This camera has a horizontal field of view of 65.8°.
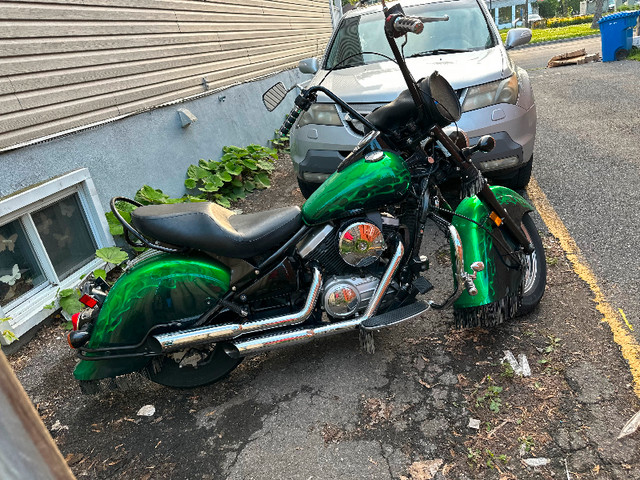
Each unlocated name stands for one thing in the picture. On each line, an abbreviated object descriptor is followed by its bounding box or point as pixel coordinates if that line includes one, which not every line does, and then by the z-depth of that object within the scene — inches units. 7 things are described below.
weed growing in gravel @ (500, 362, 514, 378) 108.1
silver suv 169.3
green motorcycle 104.2
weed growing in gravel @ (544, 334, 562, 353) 113.4
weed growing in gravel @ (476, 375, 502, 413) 100.9
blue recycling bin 521.3
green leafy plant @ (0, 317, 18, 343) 139.9
